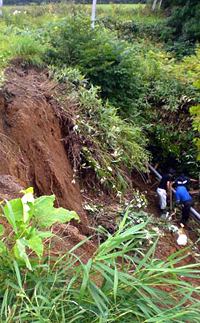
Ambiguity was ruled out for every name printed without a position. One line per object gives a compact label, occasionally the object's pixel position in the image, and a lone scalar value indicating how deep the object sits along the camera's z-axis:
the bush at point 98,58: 8.73
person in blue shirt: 8.62
